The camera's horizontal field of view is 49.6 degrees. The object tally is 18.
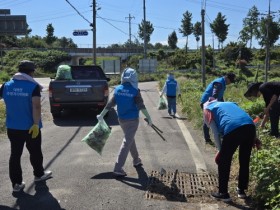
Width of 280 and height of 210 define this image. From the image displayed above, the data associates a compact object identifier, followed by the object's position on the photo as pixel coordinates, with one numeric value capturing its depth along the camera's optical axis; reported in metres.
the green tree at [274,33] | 53.36
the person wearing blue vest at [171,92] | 10.59
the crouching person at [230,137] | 3.88
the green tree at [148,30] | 76.28
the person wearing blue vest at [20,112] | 4.30
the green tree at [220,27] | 63.68
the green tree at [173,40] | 81.72
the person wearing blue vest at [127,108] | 4.85
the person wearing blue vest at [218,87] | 6.07
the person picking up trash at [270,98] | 5.47
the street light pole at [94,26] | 25.73
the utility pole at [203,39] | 19.12
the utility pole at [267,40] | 21.52
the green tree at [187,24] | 70.61
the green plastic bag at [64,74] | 9.72
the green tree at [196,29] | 71.24
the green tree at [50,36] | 83.35
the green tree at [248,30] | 52.45
